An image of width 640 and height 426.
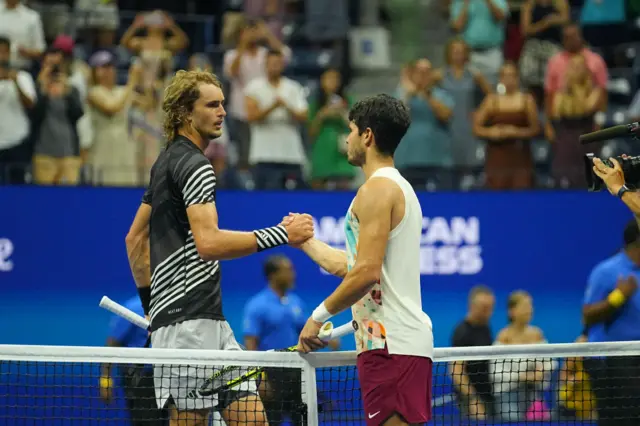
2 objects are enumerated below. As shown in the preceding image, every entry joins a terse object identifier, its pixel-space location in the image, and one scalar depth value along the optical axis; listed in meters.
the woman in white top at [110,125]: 21.94
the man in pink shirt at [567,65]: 23.55
